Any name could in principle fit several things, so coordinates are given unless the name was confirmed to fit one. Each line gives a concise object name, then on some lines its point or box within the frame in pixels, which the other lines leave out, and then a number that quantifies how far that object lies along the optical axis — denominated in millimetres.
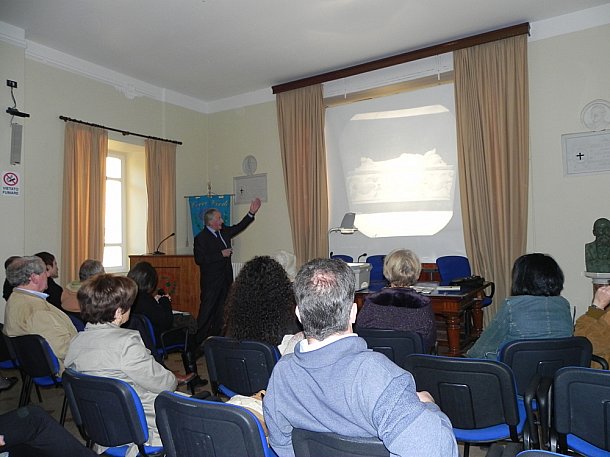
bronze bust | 4445
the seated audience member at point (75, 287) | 3688
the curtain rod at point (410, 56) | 5293
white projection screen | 5867
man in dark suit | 5516
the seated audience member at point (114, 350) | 1961
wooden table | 3822
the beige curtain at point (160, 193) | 6898
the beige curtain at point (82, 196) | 5770
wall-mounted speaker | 5156
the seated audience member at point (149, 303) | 3529
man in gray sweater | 1059
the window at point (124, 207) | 6988
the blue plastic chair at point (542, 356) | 2090
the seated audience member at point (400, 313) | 2719
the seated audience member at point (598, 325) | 2395
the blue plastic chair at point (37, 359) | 2756
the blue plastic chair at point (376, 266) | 5684
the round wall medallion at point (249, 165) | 7496
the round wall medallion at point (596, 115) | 4918
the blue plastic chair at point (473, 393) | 1869
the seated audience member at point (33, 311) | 2926
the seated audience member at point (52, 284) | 4051
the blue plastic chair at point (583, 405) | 1629
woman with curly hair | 2252
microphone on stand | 6736
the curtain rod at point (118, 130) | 5809
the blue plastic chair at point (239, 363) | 2174
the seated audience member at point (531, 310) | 2342
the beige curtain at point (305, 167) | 6715
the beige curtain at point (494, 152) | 5281
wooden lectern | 6055
